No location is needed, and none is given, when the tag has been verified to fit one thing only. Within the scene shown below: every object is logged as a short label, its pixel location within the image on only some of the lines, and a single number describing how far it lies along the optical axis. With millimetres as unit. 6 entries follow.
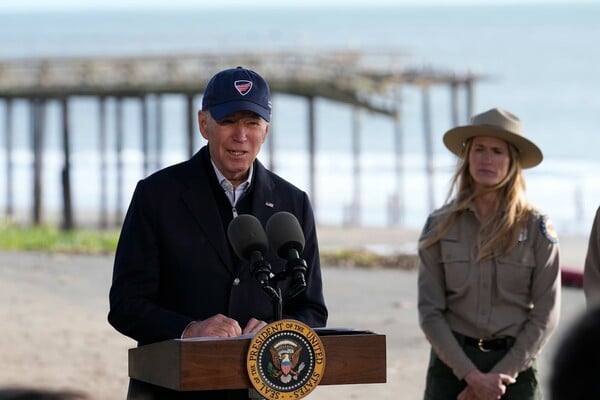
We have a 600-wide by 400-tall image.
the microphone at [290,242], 7223
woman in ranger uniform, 10562
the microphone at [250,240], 7109
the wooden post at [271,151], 89137
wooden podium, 6754
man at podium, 7973
